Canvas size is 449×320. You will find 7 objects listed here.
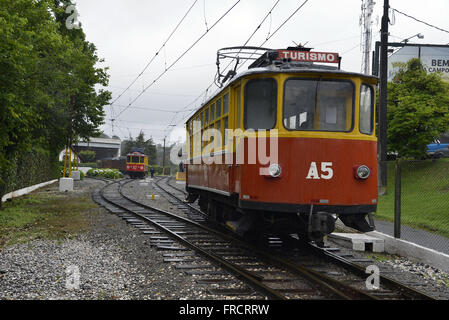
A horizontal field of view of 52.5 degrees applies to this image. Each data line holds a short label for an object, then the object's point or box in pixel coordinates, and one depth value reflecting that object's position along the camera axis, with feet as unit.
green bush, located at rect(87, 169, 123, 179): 142.51
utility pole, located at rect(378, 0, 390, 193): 51.60
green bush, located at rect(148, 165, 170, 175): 229.82
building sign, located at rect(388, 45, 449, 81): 106.73
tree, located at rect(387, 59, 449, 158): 69.87
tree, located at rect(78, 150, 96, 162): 231.91
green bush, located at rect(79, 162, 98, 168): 198.51
